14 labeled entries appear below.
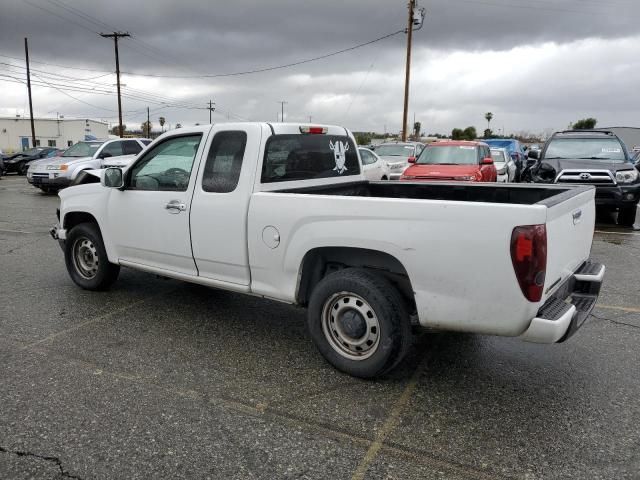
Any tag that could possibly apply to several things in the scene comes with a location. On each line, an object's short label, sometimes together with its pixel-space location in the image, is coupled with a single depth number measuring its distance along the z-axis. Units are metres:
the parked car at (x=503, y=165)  16.55
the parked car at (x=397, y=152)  18.66
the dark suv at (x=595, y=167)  10.20
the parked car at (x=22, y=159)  28.14
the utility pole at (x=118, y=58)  42.19
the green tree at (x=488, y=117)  96.94
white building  73.94
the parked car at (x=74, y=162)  16.89
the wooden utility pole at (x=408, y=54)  28.56
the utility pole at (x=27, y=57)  41.59
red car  11.59
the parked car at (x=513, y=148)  24.42
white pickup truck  3.10
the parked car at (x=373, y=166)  15.12
